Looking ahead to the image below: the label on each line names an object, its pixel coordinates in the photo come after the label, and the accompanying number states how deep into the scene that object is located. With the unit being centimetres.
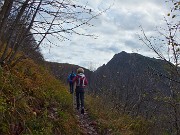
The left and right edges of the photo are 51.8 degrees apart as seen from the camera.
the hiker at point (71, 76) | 869
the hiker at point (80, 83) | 645
